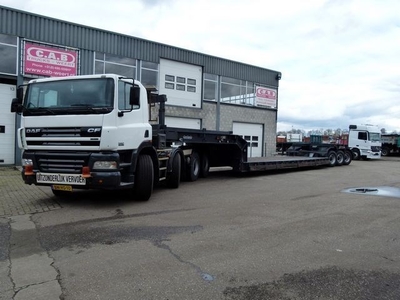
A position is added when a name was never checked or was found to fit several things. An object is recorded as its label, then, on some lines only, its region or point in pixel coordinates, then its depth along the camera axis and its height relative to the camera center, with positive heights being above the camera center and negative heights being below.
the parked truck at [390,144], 39.59 +0.27
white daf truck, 7.31 +0.02
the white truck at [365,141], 29.99 +0.37
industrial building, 17.30 +4.00
